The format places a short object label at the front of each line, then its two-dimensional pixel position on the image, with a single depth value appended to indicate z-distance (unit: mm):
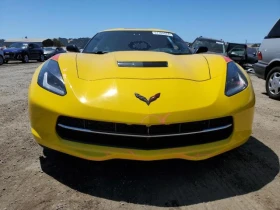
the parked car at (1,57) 12984
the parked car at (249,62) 11097
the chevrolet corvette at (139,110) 1509
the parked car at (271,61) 4234
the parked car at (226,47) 9138
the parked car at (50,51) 19023
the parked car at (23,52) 14401
